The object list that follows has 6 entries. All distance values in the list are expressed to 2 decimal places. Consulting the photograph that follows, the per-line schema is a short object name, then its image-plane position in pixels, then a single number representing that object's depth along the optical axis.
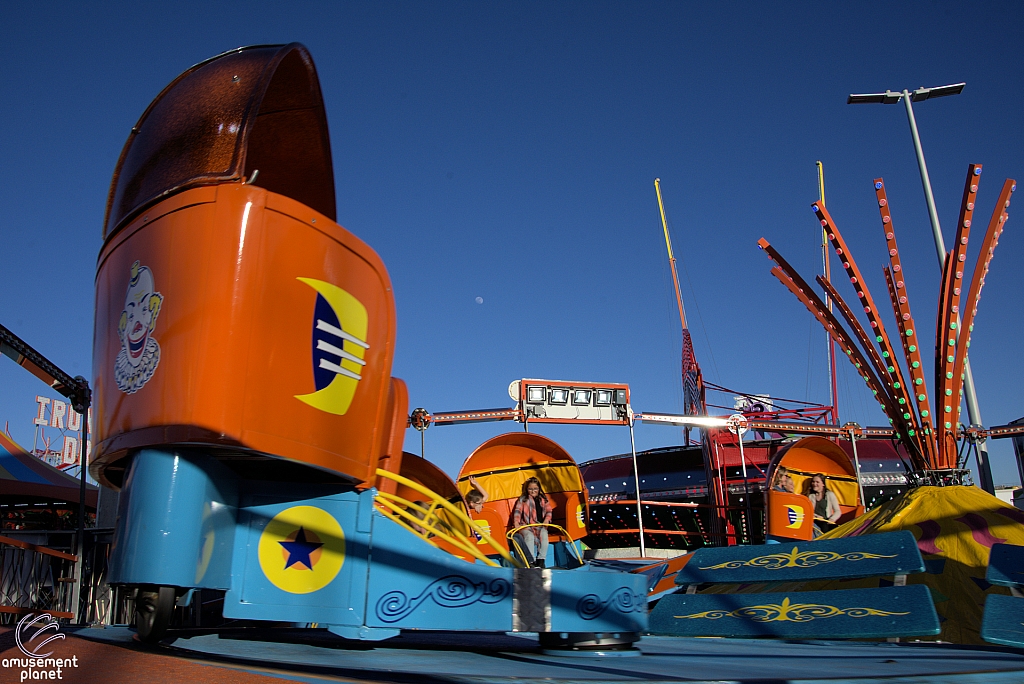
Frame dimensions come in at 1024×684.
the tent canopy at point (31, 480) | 14.25
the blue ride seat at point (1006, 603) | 5.44
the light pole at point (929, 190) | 12.28
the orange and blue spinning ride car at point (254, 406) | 3.75
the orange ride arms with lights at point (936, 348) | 8.90
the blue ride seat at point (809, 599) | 5.86
